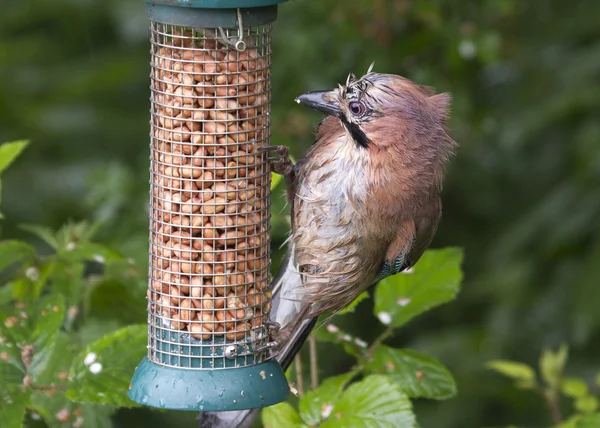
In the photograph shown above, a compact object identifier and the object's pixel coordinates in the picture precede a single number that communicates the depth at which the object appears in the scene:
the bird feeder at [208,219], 7.52
